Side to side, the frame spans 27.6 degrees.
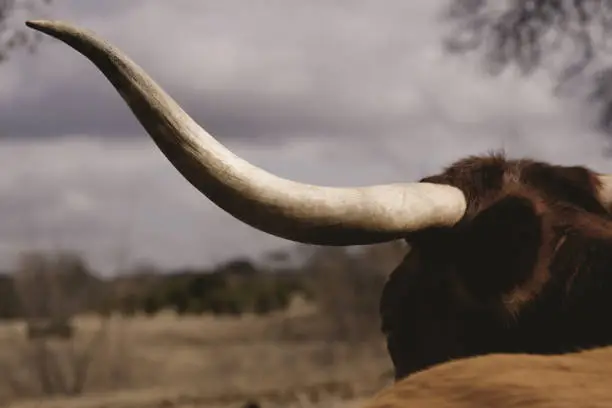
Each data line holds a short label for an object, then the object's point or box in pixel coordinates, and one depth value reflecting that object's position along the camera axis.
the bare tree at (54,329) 21.83
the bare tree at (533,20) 13.98
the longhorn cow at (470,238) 2.89
